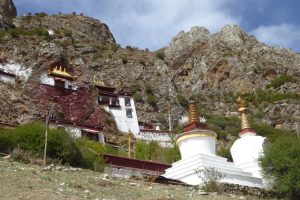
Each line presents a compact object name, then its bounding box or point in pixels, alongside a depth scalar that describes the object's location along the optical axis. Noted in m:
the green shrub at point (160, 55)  93.32
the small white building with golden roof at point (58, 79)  53.88
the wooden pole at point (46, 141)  22.42
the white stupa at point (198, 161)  28.22
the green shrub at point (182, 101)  73.39
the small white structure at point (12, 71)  51.61
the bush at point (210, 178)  23.62
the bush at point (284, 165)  25.42
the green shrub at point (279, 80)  83.69
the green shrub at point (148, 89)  69.62
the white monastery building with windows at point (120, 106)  55.50
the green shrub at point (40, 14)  93.38
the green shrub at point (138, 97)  66.94
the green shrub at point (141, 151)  44.34
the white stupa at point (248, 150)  30.56
